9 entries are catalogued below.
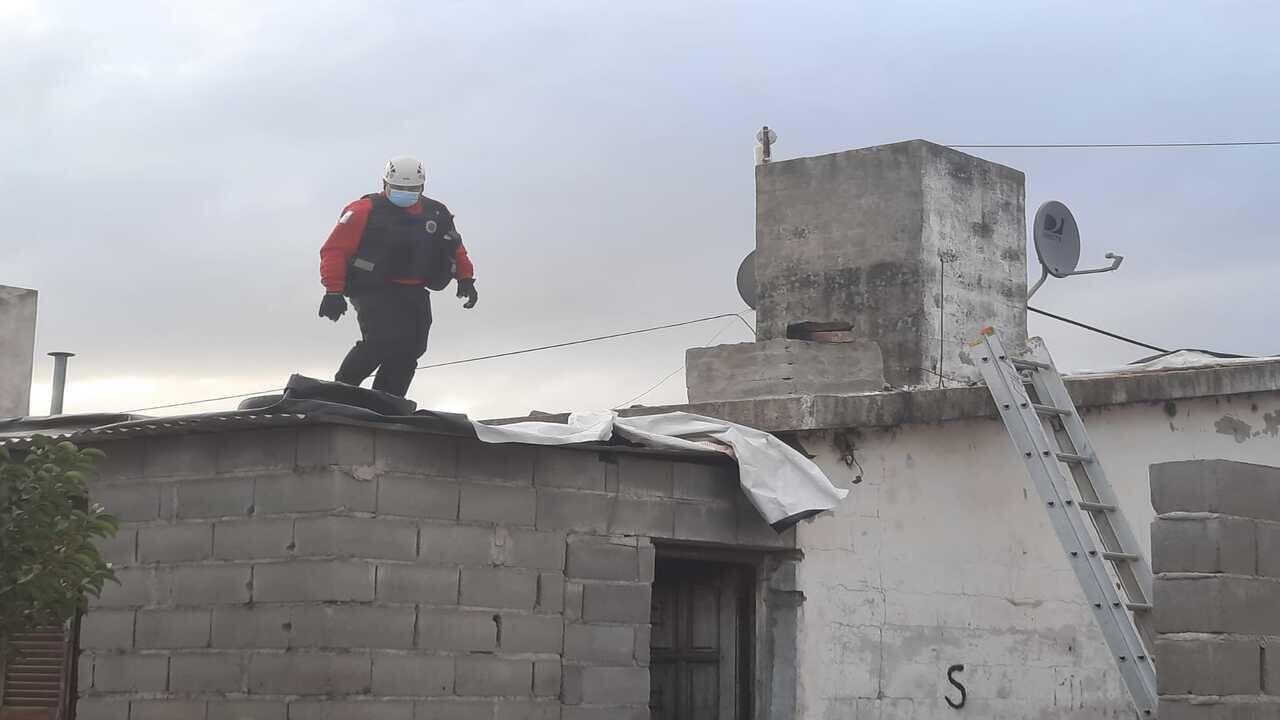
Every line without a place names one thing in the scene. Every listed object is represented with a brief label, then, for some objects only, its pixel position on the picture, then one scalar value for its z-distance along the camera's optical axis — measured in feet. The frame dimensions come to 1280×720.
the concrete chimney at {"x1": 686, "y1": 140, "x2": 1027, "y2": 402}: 60.13
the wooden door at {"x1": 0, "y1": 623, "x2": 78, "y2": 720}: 31.89
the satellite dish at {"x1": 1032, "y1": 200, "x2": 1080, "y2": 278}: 54.85
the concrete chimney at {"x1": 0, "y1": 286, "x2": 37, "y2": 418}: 51.06
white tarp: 32.99
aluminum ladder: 28.78
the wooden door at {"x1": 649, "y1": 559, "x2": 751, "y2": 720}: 36.58
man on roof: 32.78
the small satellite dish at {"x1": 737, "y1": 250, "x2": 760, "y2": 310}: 62.54
